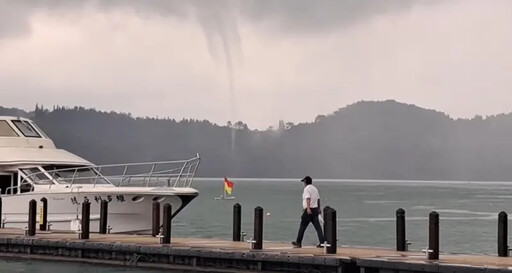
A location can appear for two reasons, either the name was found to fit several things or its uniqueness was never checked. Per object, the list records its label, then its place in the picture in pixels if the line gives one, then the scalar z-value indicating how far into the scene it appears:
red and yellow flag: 117.59
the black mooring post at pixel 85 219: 24.11
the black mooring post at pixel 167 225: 22.85
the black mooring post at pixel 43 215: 26.55
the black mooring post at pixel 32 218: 25.20
